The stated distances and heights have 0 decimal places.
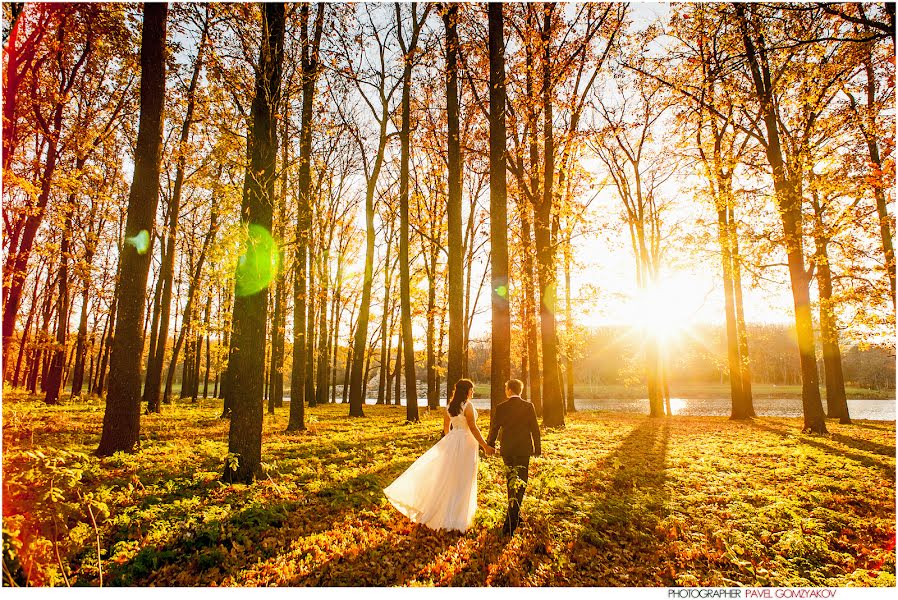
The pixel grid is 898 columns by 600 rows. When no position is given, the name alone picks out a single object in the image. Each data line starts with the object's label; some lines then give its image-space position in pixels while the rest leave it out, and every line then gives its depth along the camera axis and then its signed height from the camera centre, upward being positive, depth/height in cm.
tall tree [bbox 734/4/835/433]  1290 +349
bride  585 -177
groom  602 -114
